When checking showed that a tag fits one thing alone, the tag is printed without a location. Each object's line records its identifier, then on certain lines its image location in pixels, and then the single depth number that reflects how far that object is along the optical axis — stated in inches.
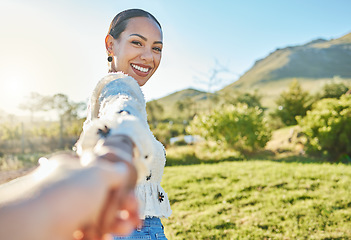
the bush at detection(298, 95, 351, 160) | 457.7
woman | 26.6
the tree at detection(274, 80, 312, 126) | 836.6
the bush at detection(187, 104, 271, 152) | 563.2
